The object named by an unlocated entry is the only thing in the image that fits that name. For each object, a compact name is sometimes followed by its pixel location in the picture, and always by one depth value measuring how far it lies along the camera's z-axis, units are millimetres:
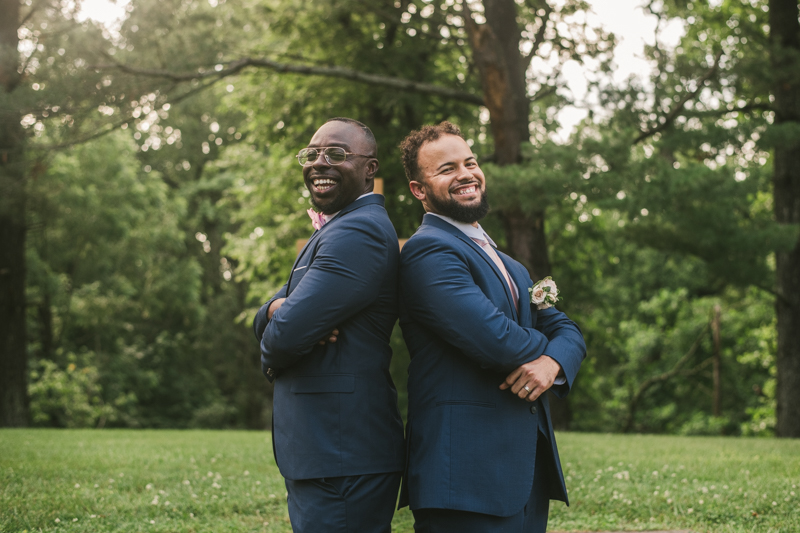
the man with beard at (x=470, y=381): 2596
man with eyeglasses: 2566
